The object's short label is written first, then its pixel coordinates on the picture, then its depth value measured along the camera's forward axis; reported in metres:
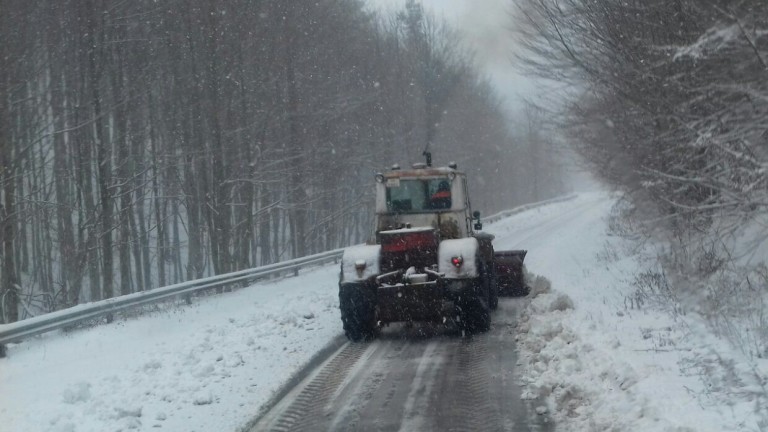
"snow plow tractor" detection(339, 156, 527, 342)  19.27
